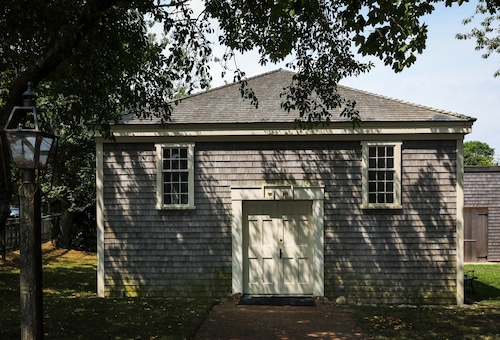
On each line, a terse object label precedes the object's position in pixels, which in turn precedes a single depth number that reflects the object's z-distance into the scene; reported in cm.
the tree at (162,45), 643
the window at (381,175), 1141
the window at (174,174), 1165
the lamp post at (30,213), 473
